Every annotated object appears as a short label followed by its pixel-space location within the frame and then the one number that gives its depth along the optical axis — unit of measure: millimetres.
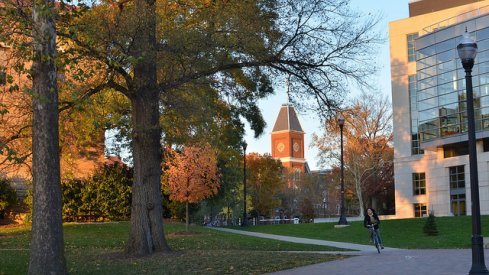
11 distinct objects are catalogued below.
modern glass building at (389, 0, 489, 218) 50125
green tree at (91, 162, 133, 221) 37031
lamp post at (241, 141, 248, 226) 44750
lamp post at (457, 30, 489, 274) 10656
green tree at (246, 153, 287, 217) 66438
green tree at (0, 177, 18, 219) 34562
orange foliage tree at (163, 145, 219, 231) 32750
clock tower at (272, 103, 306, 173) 152200
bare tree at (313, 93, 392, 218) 58500
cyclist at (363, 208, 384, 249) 19844
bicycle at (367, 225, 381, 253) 18766
